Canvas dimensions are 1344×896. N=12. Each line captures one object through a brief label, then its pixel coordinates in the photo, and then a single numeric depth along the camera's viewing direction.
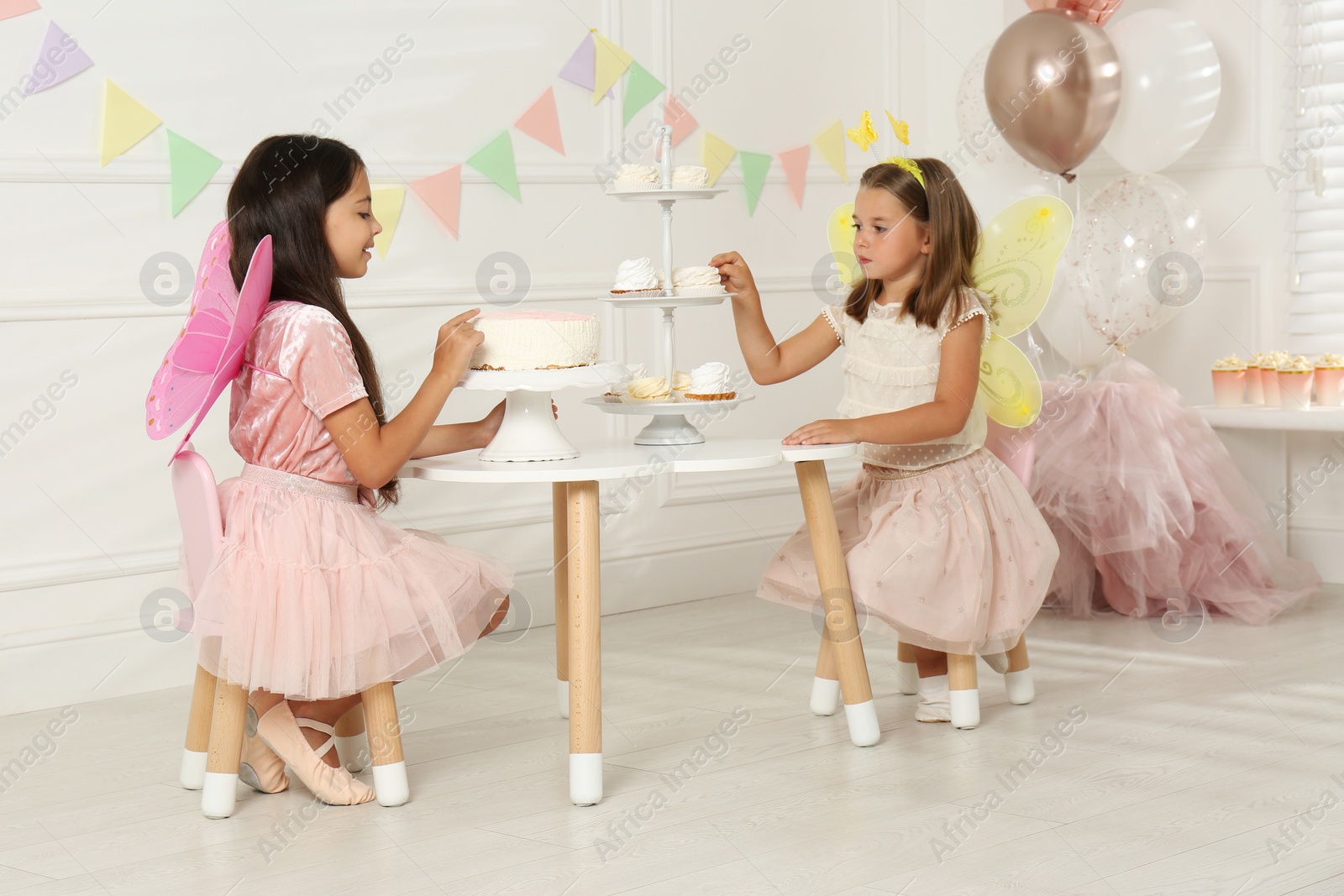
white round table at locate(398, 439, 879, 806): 2.29
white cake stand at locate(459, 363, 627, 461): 2.37
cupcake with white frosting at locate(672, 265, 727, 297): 2.60
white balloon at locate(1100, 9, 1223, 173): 3.90
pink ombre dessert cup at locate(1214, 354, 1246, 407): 4.09
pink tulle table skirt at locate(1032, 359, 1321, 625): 3.70
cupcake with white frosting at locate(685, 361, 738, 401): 2.55
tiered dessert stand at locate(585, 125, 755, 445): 2.54
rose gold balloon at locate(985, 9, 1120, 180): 3.77
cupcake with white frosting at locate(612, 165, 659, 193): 2.55
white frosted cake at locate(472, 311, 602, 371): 2.34
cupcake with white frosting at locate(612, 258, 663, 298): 2.55
